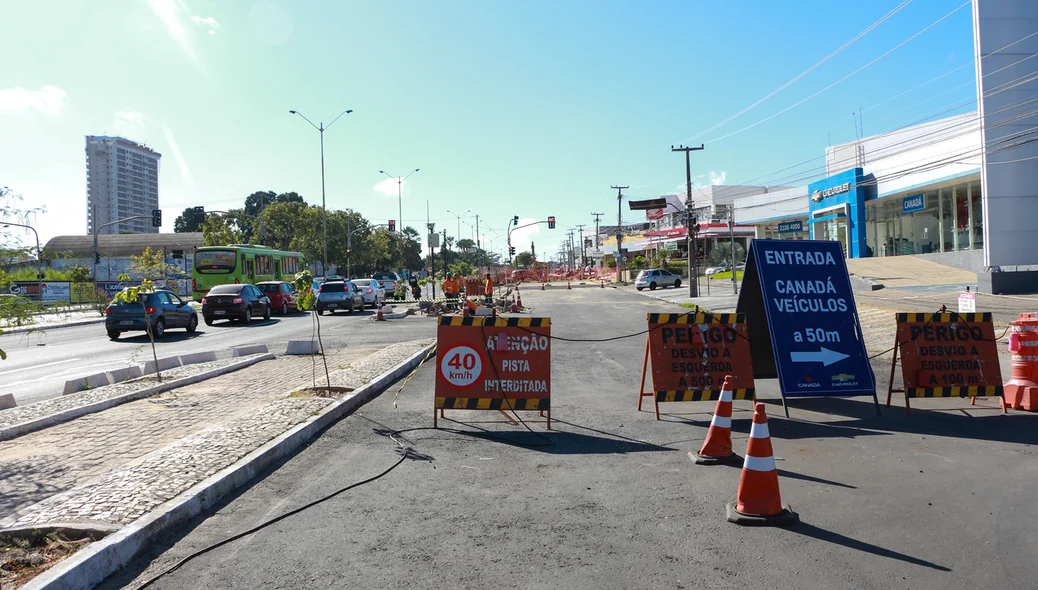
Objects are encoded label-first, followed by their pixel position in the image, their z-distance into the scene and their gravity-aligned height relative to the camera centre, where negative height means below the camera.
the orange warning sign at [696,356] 8.76 -0.85
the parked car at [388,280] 51.27 +1.27
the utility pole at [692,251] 38.50 +2.14
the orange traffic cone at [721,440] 6.64 -1.45
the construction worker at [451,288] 35.38 +0.35
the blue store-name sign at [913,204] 44.25 +5.05
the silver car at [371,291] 37.75 +0.32
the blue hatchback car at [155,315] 21.88 -0.41
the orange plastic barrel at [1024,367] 8.73 -1.10
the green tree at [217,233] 81.94 +8.01
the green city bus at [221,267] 38.44 +1.82
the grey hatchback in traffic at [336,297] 33.59 +0.02
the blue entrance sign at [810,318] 8.95 -0.42
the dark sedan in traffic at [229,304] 27.95 -0.12
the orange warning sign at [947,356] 8.81 -0.94
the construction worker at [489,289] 34.58 +0.25
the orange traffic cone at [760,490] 5.06 -1.49
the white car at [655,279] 53.53 +0.80
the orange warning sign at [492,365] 8.59 -0.87
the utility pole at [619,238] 71.93 +5.80
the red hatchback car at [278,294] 33.31 +0.26
